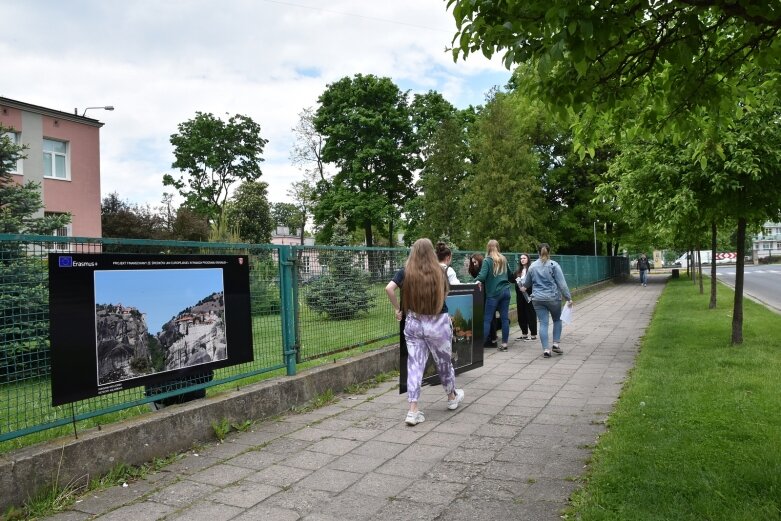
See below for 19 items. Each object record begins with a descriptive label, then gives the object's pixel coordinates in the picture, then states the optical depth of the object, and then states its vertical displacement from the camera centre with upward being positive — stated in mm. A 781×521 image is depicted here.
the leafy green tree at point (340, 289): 6965 -572
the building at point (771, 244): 118750 -949
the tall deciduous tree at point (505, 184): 38031 +3808
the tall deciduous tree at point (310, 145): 46875 +8004
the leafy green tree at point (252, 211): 47703 +2769
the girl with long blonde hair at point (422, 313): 5676 -704
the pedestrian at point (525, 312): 11773 -1417
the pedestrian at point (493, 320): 10758 -1384
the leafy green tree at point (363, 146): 42438 +7229
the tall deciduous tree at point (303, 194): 50875 +4384
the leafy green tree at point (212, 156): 51500 +7948
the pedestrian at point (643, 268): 34219 -1580
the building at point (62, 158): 23516 +3819
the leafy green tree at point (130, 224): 34906 +1289
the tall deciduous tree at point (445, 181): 42812 +4532
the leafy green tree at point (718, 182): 8141 +912
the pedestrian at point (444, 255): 7617 -162
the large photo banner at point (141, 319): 4000 -586
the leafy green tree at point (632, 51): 3156 +1200
